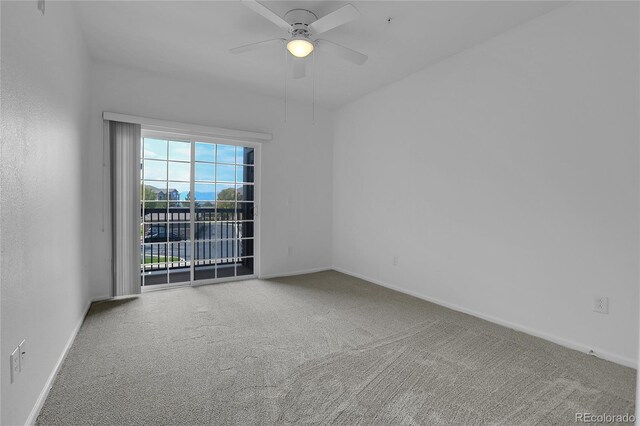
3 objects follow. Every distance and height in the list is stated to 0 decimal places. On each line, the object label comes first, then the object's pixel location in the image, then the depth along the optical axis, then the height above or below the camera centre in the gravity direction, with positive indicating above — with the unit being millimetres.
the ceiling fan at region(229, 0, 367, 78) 2180 +1397
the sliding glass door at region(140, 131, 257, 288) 4008 -33
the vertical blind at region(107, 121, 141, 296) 3576 +42
